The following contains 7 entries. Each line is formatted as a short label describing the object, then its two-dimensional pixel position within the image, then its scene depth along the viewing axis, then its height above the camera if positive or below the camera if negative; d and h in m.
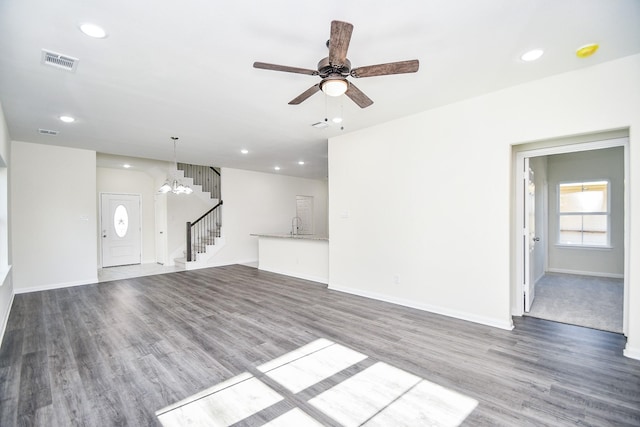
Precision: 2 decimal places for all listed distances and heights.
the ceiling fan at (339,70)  2.11 +1.10
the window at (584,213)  6.35 -0.10
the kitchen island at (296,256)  6.10 -1.05
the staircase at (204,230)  7.92 -0.57
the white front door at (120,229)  8.16 -0.47
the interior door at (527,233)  3.87 -0.33
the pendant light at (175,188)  6.20 +0.52
